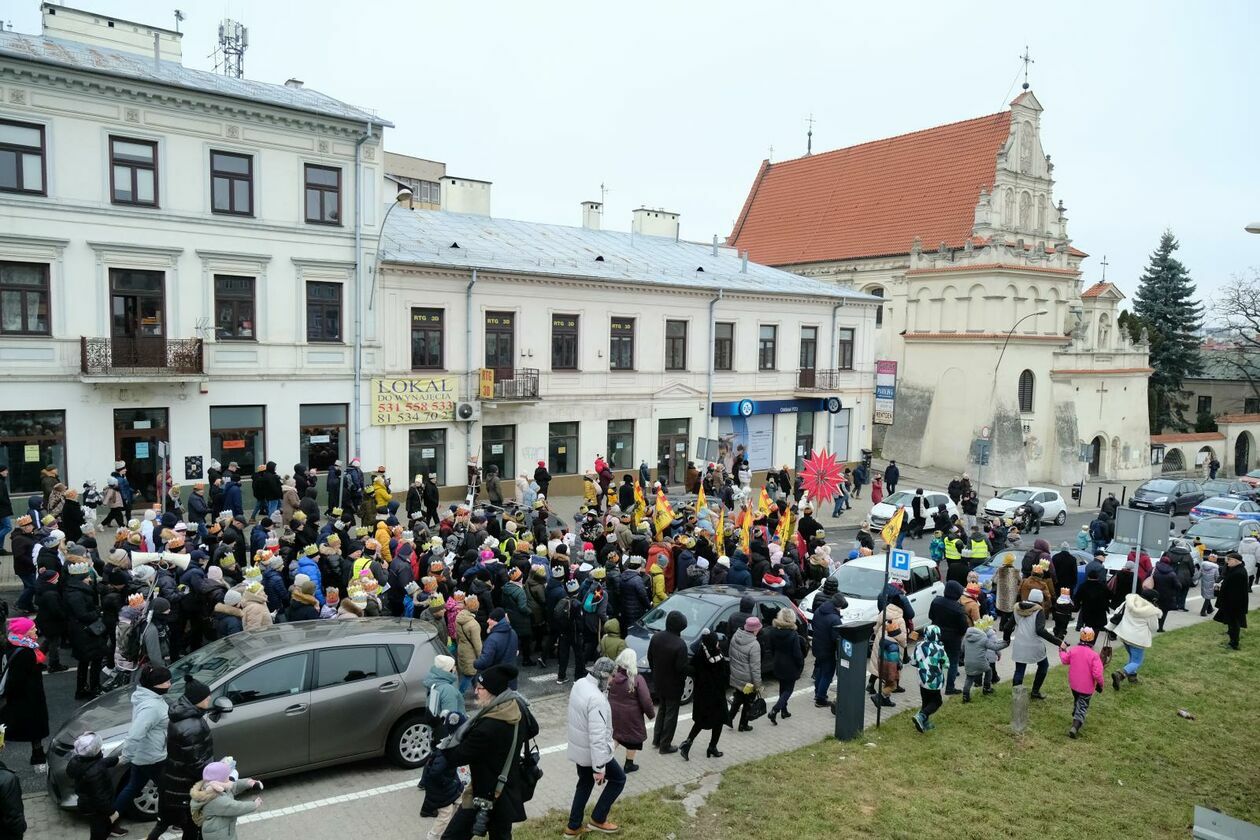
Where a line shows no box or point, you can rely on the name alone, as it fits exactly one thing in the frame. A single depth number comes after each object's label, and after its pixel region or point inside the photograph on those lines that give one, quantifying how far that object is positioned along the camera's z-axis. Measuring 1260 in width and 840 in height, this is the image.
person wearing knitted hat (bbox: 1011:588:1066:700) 11.77
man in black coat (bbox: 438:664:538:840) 6.91
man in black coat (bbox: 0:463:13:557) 17.75
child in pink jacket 10.84
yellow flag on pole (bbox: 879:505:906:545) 15.65
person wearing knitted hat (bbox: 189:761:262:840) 6.47
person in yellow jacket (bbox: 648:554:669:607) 15.17
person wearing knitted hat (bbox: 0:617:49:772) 8.98
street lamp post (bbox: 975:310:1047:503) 41.18
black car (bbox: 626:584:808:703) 11.99
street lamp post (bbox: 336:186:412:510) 24.66
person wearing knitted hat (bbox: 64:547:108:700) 11.09
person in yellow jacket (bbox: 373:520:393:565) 15.66
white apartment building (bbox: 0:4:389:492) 20.36
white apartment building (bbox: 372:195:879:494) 26.30
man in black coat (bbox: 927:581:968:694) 12.10
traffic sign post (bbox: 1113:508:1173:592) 13.77
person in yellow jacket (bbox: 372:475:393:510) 21.33
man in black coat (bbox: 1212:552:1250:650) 15.17
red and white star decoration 23.42
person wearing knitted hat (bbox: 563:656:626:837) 7.84
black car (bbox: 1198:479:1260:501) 34.84
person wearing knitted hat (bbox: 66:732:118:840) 7.53
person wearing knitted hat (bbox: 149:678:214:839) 7.21
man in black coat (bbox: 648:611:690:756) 9.64
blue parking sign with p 13.54
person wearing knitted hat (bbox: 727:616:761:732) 10.45
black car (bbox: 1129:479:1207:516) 35.25
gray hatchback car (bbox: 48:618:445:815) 8.50
